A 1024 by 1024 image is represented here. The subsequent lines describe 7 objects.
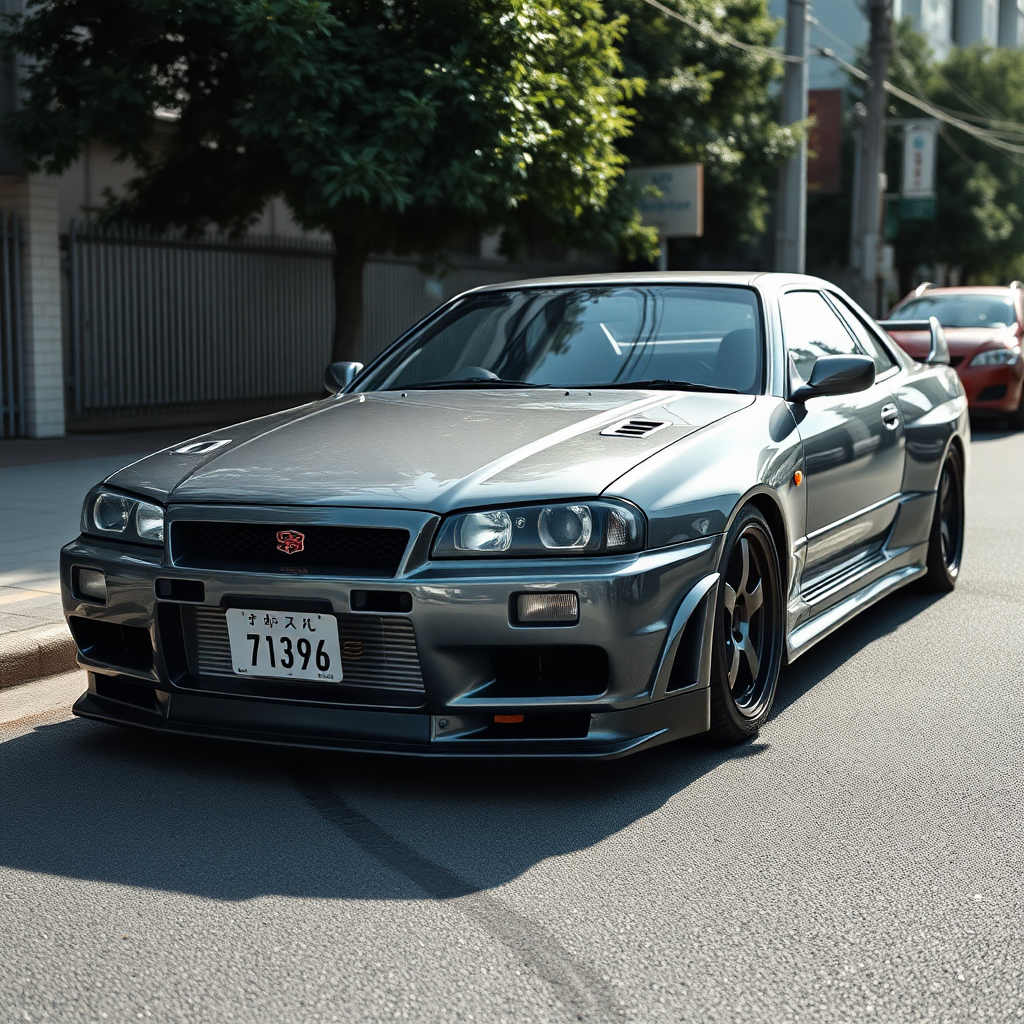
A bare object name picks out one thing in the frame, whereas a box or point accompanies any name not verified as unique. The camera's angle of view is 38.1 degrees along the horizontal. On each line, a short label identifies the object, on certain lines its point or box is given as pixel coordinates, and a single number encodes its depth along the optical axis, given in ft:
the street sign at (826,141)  82.69
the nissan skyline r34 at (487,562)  12.62
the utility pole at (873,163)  71.82
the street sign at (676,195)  56.03
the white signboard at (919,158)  90.89
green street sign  93.91
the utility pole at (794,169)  67.15
